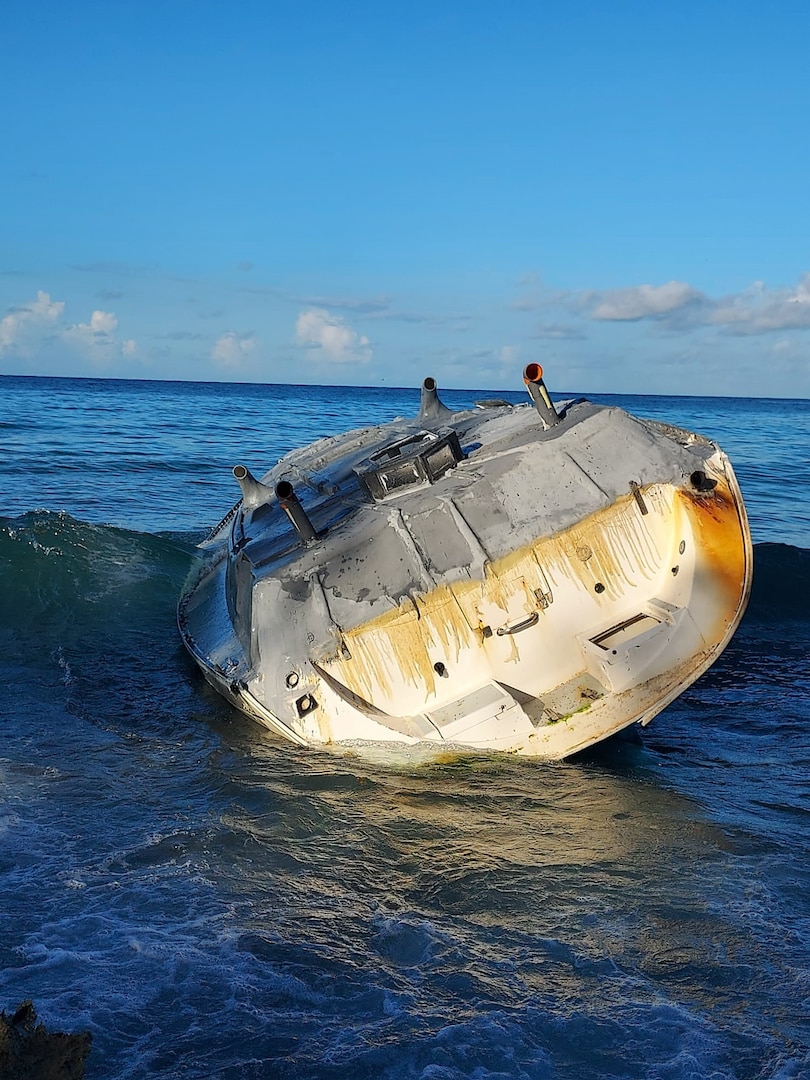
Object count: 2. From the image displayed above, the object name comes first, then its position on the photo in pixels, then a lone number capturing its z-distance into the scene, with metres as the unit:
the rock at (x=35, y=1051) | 3.15
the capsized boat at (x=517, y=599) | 6.93
